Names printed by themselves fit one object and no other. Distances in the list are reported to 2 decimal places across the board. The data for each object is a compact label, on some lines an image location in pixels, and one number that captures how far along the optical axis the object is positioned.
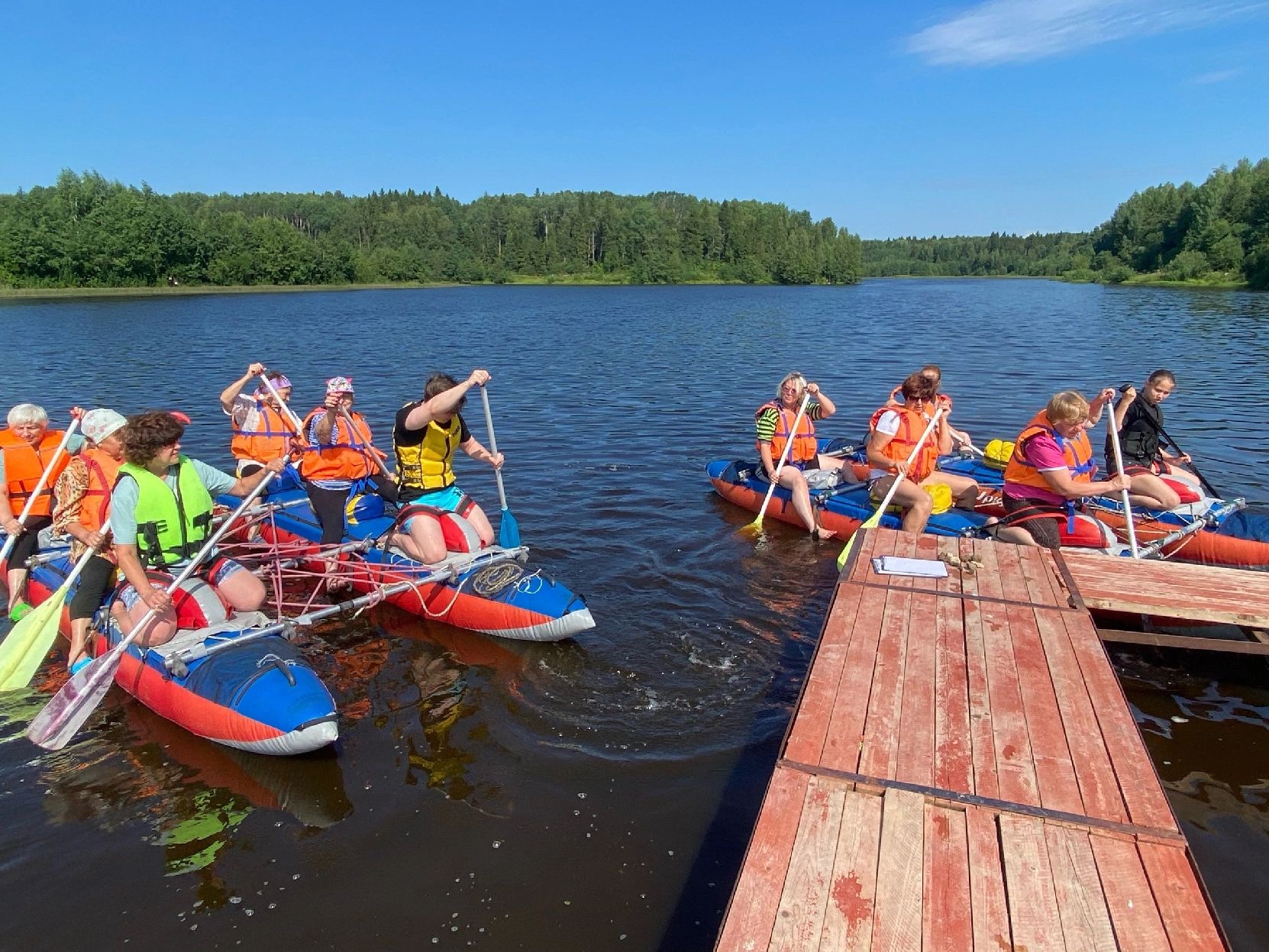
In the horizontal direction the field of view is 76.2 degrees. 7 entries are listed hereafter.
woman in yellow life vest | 6.53
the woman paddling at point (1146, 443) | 8.06
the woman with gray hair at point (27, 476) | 7.00
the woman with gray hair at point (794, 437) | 9.43
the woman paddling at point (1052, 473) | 6.68
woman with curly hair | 5.12
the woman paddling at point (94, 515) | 5.84
